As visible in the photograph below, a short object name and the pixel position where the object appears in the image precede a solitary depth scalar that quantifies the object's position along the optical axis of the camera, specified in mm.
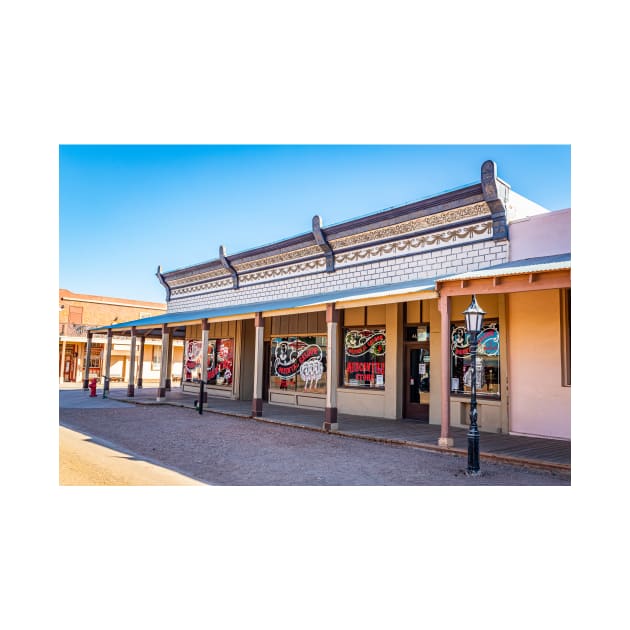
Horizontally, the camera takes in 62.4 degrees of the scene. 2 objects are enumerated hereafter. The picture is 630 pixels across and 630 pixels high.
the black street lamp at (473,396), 7332
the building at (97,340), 31984
